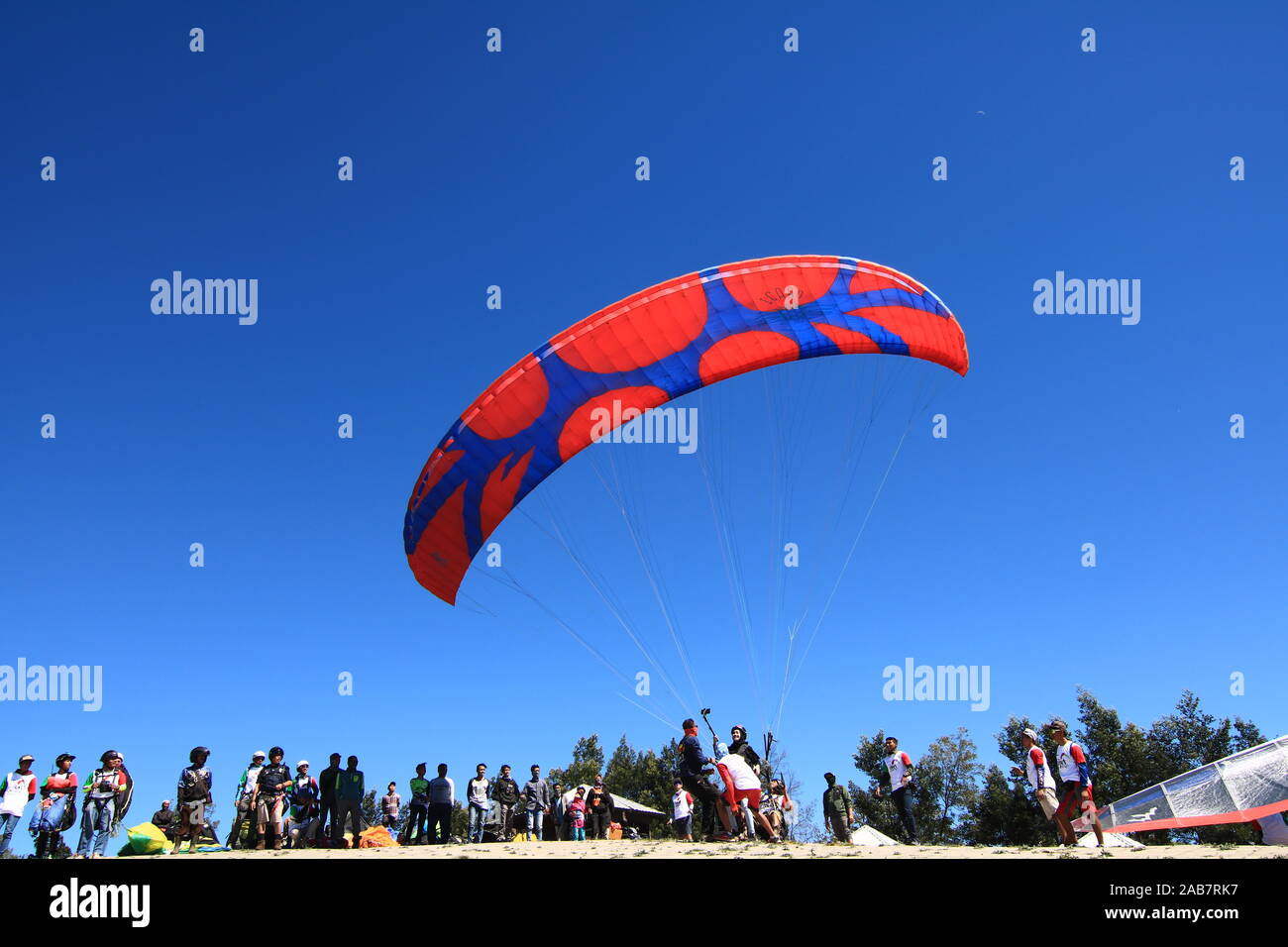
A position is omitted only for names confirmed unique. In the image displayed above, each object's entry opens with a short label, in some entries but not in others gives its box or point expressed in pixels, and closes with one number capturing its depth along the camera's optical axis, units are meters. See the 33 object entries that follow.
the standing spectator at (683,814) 15.96
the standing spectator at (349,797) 13.36
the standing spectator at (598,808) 15.90
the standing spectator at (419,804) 14.69
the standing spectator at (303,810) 13.38
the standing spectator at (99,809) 10.68
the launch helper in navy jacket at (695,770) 10.95
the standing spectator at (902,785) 11.78
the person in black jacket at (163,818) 15.22
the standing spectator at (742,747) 12.08
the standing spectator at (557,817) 16.98
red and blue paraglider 12.99
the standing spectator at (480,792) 15.03
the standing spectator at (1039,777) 10.59
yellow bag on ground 10.83
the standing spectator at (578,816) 16.89
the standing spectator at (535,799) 15.57
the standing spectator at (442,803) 14.10
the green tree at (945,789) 48.03
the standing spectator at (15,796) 11.03
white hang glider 18.31
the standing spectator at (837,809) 13.09
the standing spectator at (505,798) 14.94
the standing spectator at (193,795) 10.76
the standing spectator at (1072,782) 10.35
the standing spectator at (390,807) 20.77
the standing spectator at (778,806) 13.68
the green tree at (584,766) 63.69
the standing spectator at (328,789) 13.32
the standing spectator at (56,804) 11.17
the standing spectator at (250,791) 12.37
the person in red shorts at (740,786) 10.96
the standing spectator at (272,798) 12.16
